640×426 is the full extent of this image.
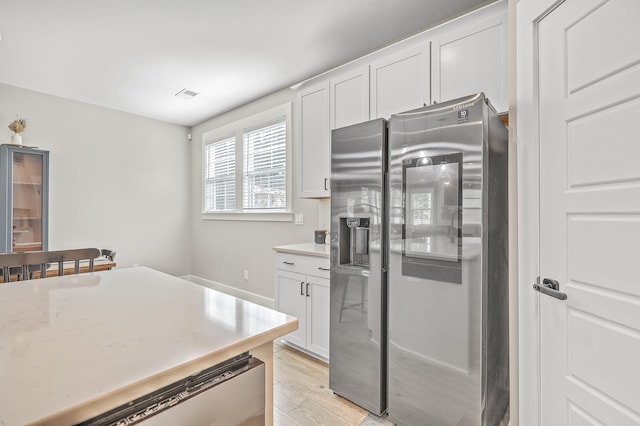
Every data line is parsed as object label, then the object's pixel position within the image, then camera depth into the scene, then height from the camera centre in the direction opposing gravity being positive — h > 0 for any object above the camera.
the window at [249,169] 3.88 +0.61
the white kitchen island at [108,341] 0.56 -0.31
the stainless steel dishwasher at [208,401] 0.63 -0.40
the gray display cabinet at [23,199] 3.35 +0.16
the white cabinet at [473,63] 1.89 +0.95
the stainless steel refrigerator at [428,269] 1.60 -0.30
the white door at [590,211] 1.11 +0.01
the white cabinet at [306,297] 2.57 -0.71
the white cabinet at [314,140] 2.91 +0.69
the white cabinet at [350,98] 2.60 +0.97
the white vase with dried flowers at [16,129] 3.51 +0.93
